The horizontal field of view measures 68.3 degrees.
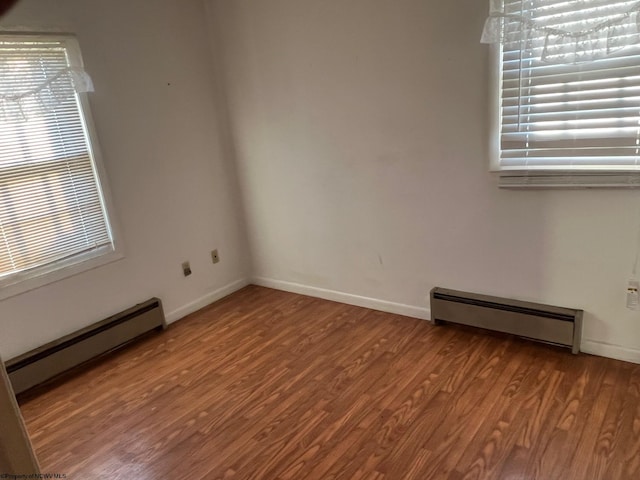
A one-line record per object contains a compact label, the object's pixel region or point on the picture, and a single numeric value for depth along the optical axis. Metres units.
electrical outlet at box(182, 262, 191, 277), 3.46
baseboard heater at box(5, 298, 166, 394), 2.62
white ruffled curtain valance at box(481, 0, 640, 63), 2.03
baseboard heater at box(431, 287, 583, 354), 2.48
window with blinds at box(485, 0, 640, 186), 2.09
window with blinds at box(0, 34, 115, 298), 2.53
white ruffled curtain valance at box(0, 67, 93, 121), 2.49
